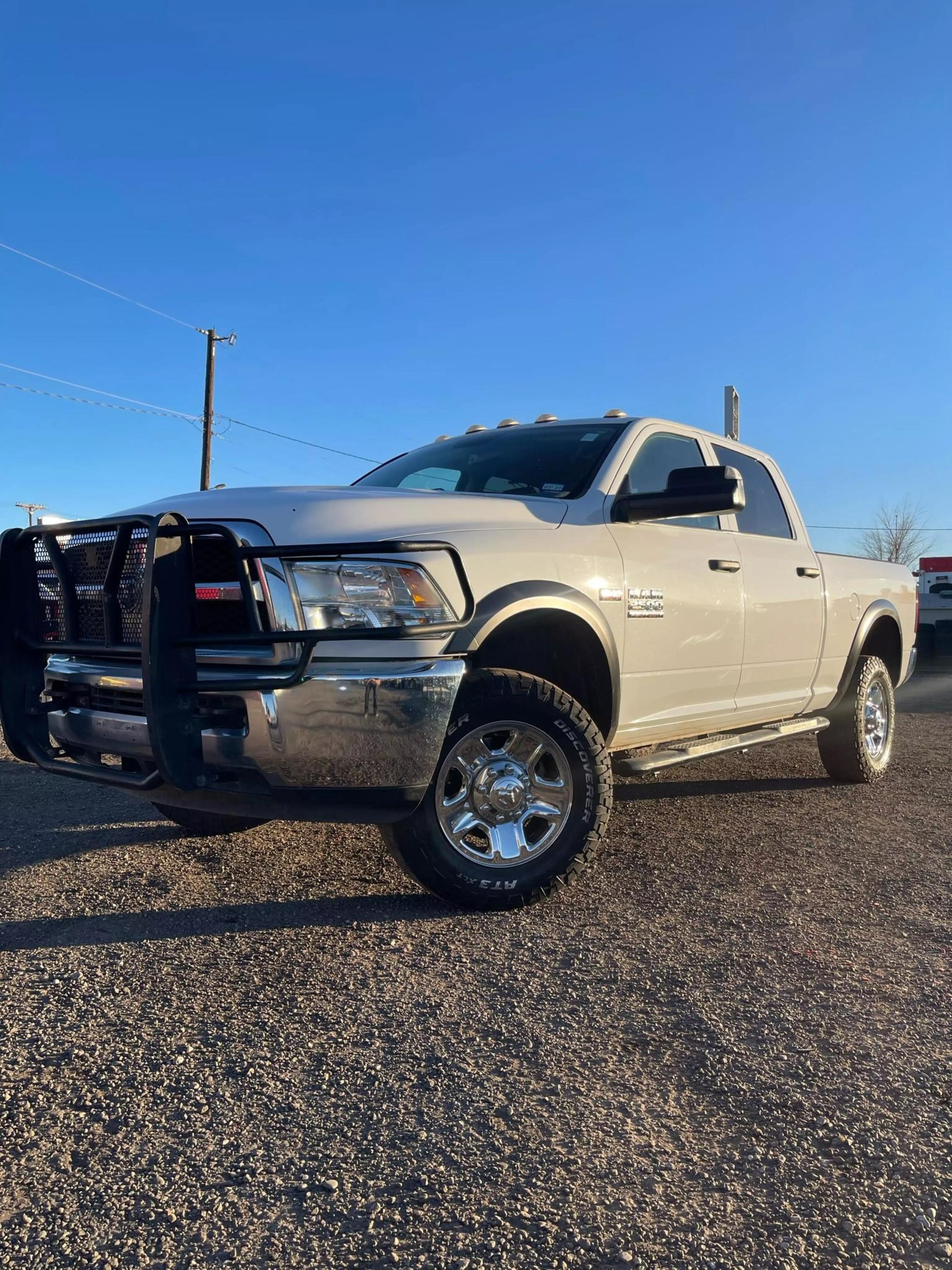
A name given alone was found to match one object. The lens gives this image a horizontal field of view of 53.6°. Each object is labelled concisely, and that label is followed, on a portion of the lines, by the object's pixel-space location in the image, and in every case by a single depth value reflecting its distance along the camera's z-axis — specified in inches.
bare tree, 2074.3
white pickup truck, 116.6
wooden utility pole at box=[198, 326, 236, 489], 1090.1
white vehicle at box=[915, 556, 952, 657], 579.8
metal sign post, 435.8
